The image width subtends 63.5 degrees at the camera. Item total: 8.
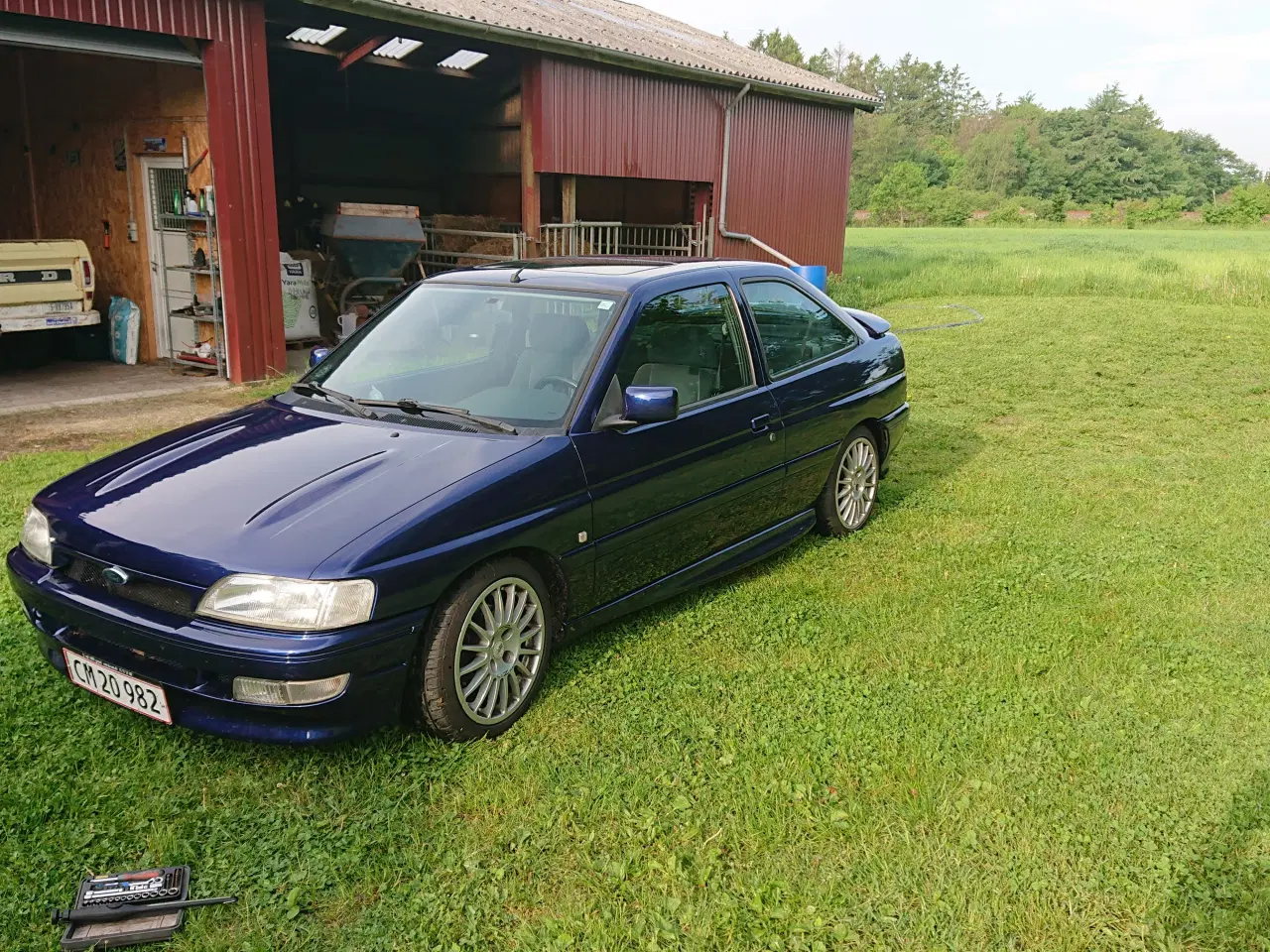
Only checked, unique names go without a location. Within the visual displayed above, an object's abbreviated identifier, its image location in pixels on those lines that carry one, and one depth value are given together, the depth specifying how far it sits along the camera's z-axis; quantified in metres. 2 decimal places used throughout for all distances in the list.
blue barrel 15.51
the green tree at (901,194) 77.62
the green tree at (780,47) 83.31
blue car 3.14
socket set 2.76
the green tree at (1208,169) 84.97
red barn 10.43
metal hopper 13.26
